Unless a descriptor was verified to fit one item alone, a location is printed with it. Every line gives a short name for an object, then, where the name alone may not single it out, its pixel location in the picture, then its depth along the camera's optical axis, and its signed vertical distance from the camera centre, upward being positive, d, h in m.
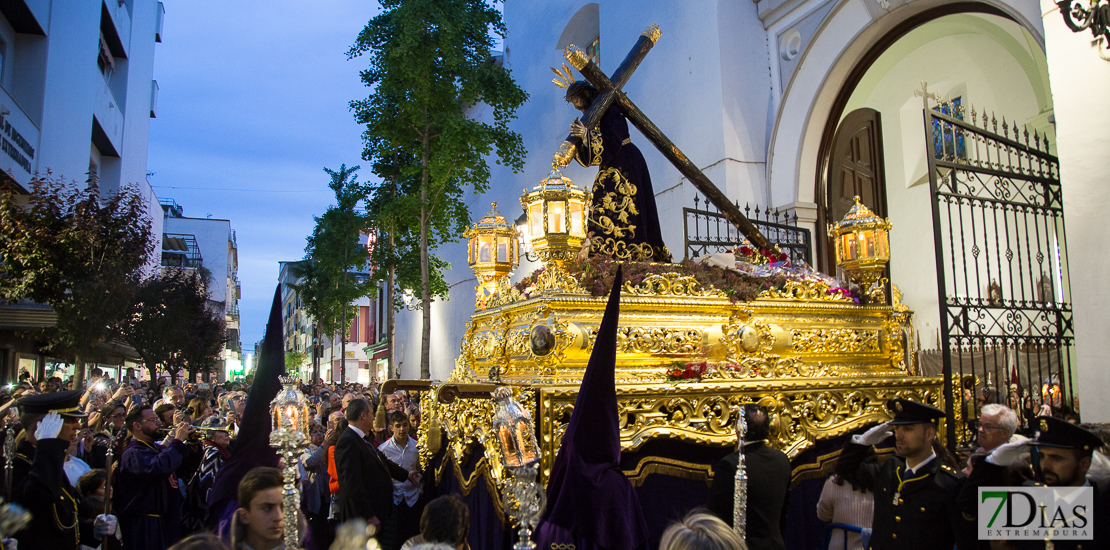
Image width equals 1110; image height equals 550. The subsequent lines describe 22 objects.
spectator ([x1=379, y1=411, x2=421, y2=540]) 6.49 -0.96
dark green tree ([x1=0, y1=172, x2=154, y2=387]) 11.00 +1.79
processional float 5.14 +0.09
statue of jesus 6.63 +1.59
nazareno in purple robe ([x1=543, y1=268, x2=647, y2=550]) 3.99 -0.60
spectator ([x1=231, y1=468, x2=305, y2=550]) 3.30 -0.67
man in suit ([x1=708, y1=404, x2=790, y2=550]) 4.12 -0.78
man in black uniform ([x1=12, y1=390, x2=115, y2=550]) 4.11 -0.65
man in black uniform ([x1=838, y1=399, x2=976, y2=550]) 3.58 -0.70
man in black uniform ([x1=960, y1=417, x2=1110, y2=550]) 3.00 -0.50
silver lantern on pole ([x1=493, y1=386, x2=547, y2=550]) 3.18 -0.43
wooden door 11.47 +3.11
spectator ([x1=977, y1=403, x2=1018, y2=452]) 4.68 -0.46
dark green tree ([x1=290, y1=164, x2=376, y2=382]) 28.23 +4.47
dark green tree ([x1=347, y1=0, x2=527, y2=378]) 15.12 +5.98
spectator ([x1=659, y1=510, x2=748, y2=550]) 2.26 -0.56
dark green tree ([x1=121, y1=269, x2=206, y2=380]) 17.83 +1.16
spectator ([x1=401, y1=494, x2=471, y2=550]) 3.09 -0.69
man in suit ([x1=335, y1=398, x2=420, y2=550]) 5.50 -0.84
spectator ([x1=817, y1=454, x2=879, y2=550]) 4.41 -0.89
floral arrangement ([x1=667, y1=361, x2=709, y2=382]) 5.39 -0.09
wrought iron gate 6.28 +0.42
